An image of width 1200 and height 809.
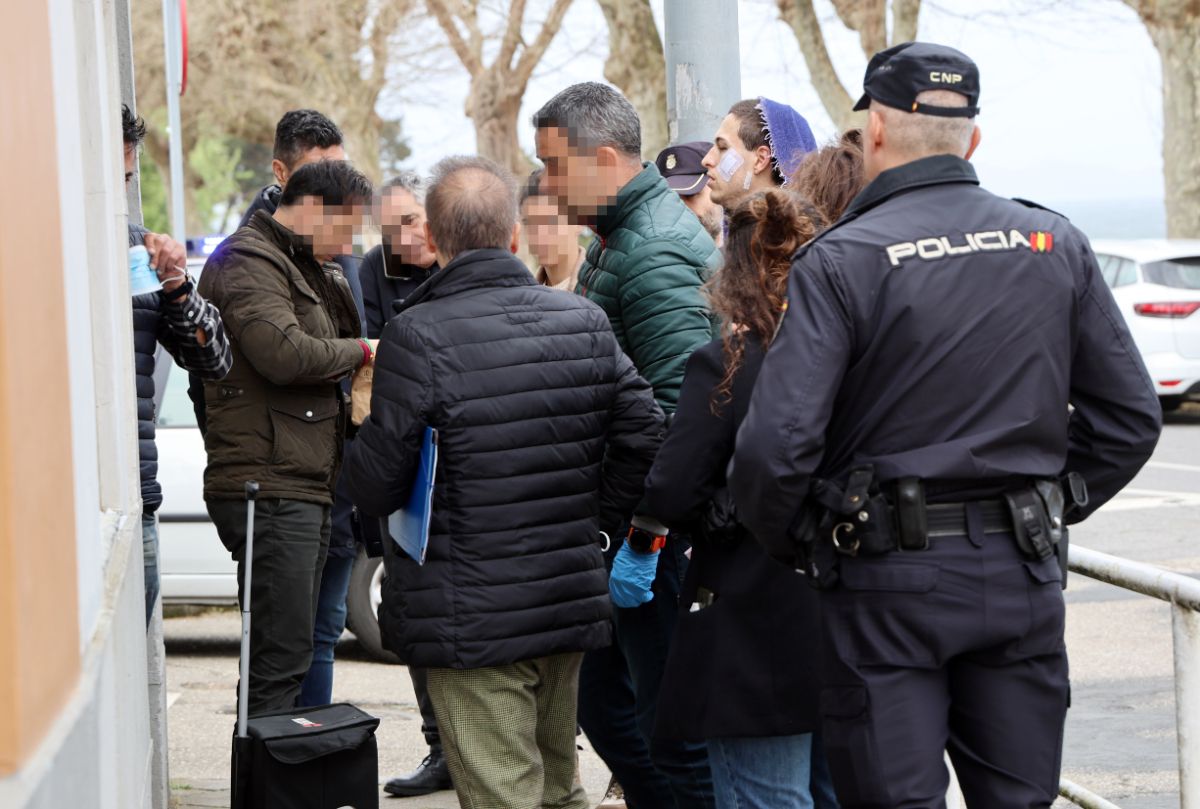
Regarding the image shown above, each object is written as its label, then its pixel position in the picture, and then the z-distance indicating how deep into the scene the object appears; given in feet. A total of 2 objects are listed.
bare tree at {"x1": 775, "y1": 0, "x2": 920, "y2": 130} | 78.79
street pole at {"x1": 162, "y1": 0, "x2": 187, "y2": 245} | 32.45
